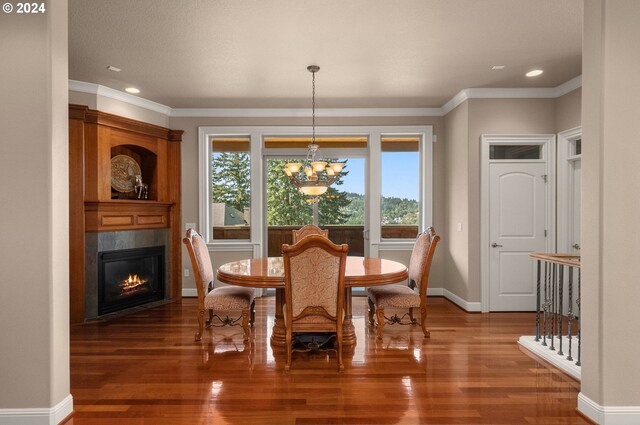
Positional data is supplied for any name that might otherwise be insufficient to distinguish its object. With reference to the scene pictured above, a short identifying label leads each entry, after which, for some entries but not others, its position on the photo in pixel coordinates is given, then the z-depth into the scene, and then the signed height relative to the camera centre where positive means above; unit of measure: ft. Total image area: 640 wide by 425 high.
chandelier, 12.66 +1.18
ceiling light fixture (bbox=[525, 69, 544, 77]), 13.71 +4.81
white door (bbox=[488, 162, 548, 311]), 15.79 -0.82
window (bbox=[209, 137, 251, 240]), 19.20 +1.29
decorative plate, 16.58 +1.58
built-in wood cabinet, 14.38 +1.05
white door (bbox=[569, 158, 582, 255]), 15.23 +0.10
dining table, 10.11 -1.80
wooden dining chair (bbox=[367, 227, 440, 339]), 11.94 -2.63
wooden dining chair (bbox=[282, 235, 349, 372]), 9.24 -1.91
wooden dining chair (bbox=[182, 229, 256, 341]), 11.59 -2.62
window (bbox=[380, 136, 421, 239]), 19.03 +0.83
